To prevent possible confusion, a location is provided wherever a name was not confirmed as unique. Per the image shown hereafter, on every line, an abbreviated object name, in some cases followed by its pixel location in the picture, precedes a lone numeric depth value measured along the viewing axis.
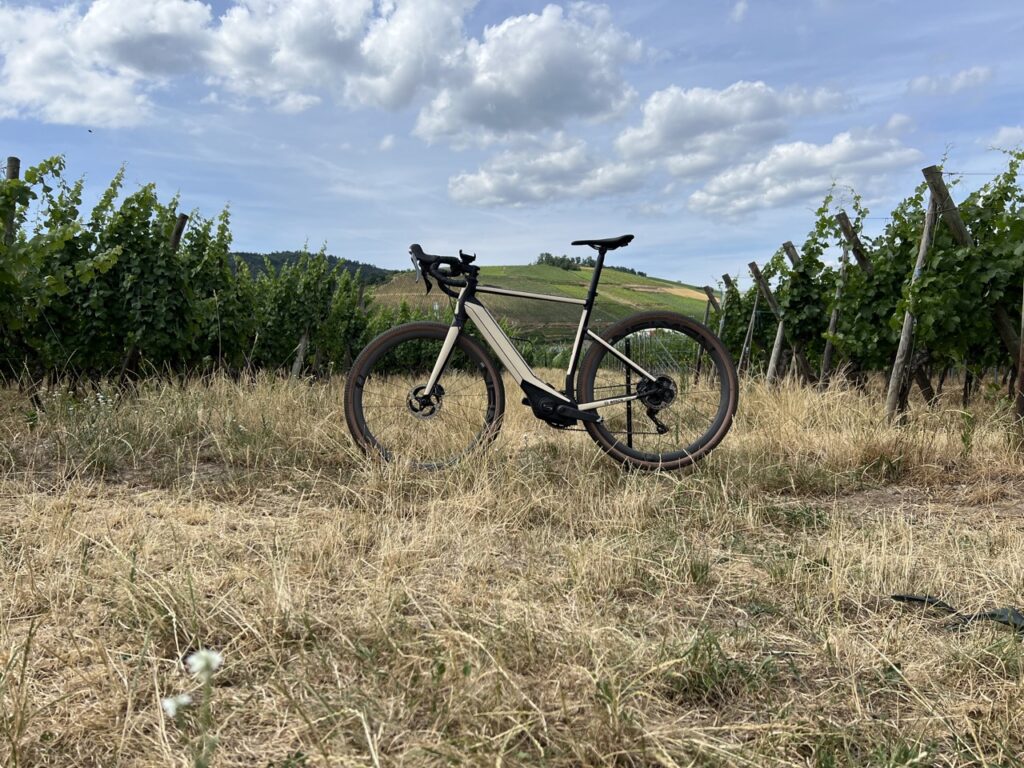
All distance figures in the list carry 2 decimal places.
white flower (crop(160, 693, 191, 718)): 1.03
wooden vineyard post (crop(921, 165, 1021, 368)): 5.73
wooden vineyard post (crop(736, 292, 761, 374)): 11.56
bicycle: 3.88
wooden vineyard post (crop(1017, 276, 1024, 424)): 4.91
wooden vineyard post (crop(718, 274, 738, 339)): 12.85
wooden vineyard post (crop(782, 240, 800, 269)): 9.49
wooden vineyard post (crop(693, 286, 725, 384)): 14.00
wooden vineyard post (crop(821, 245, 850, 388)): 8.08
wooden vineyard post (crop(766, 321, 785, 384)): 9.48
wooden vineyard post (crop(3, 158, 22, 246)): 6.55
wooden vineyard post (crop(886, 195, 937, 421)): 5.82
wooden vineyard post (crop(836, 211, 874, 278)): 7.90
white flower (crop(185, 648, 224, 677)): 0.97
